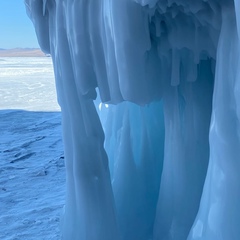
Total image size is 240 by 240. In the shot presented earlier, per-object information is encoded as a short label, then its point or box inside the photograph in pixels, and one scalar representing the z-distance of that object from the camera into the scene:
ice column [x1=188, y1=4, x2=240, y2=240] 1.73
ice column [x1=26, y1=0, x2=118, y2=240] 2.20
